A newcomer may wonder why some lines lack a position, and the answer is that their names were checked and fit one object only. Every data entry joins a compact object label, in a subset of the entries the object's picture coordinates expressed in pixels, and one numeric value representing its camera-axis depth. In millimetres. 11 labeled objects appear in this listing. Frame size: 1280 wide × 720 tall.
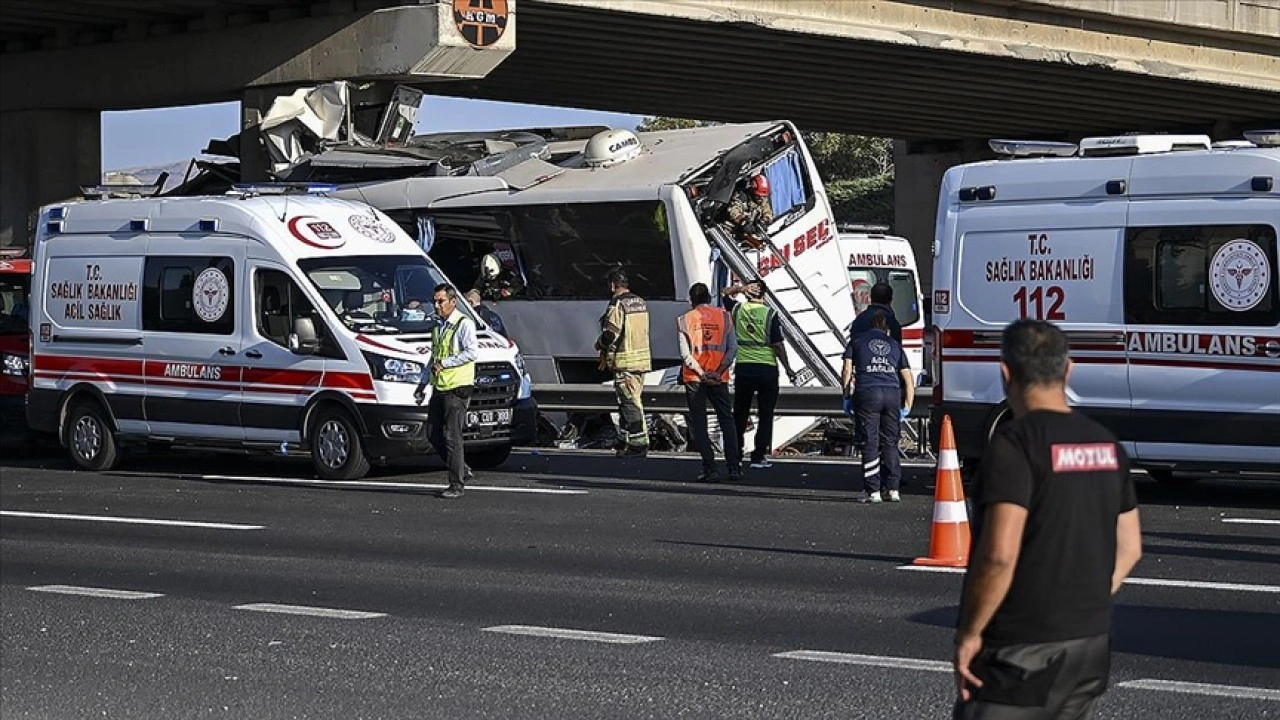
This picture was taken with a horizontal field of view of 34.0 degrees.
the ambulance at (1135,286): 14195
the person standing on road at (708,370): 17297
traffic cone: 11766
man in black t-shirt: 4824
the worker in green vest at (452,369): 16203
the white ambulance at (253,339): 17797
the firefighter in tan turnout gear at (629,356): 20062
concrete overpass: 30266
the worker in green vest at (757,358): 18266
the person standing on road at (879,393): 14961
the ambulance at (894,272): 25844
